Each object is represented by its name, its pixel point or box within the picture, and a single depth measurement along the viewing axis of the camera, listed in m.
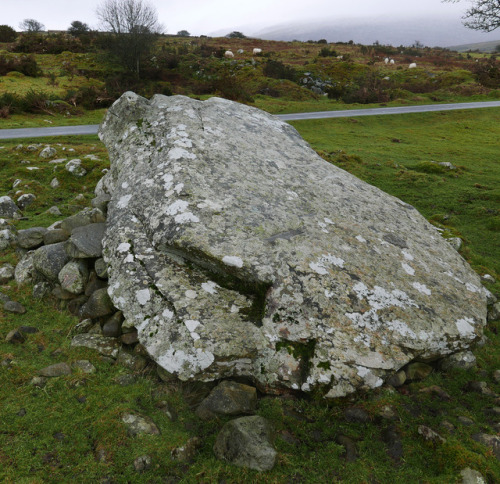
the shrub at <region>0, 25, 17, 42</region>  71.10
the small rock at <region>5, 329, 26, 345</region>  5.68
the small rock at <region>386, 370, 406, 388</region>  5.33
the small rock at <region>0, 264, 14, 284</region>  7.32
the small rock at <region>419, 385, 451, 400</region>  5.20
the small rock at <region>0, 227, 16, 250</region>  8.48
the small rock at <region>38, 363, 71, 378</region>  5.10
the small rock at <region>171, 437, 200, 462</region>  4.16
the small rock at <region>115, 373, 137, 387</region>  5.15
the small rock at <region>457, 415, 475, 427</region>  4.71
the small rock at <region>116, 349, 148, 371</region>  5.43
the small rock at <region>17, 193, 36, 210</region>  11.35
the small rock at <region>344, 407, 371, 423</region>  4.82
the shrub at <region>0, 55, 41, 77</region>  43.78
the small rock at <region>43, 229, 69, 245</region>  7.89
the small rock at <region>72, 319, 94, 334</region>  6.10
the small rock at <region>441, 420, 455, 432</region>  4.64
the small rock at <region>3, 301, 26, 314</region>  6.41
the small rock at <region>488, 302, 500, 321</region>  7.19
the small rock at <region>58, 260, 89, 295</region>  6.63
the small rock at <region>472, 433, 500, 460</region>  4.30
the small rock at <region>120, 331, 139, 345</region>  5.76
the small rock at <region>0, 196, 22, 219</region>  10.49
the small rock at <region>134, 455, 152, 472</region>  4.00
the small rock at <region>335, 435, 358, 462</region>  4.33
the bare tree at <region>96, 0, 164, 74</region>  46.09
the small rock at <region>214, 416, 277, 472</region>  4.05
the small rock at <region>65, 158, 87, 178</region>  13.51
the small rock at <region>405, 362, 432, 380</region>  5.51
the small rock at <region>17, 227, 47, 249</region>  8.05
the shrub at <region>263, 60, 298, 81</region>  54.90
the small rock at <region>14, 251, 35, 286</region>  7.18
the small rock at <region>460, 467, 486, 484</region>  3.96
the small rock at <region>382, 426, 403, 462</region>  4.37
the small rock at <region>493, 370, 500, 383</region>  5.55
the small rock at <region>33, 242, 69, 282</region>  6.95
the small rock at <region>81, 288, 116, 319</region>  6.18
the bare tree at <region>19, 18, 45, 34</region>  102.19
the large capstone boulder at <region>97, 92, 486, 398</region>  5.09
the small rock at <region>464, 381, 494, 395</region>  5.29
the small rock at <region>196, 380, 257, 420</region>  4.68
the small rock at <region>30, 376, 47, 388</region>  4.93
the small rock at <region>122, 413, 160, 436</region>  4.38
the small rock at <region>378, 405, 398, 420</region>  4.84
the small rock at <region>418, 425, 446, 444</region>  4.41
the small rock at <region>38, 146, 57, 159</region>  16.34
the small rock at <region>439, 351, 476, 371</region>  5.69
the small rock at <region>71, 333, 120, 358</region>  5.70
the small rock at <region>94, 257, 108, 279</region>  6.53
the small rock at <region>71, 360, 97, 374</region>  5.28
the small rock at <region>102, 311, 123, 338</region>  5.98
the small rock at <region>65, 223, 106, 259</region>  6.80
